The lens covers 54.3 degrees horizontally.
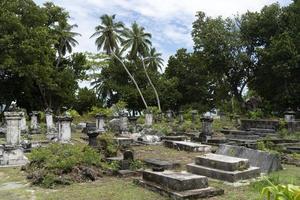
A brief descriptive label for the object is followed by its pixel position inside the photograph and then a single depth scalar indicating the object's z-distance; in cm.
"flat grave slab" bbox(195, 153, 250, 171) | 671
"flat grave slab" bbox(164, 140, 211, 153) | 1080
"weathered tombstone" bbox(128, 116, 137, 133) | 2065
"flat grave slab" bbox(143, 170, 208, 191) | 556
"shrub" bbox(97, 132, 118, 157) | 913
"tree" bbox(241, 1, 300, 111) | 2246
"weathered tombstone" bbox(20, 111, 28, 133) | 1786
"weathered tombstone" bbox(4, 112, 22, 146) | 920
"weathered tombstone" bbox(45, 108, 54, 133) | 1889
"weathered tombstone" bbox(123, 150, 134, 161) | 796
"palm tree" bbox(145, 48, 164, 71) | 4264
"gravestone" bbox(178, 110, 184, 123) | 2241
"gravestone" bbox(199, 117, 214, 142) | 1342
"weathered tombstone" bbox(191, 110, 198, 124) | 2216
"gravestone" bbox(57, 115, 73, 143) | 1209
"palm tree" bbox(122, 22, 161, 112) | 3684
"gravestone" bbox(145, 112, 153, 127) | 1902
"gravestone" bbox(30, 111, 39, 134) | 1836
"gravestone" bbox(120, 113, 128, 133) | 1679
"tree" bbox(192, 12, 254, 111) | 2642
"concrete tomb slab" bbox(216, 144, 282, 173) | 735
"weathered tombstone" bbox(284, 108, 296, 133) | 1597
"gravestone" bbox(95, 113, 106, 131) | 1673
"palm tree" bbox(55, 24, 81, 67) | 3299
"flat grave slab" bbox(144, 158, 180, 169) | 764
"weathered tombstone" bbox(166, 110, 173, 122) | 2408
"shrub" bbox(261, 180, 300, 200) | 219
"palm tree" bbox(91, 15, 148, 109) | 3580
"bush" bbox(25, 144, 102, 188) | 672
